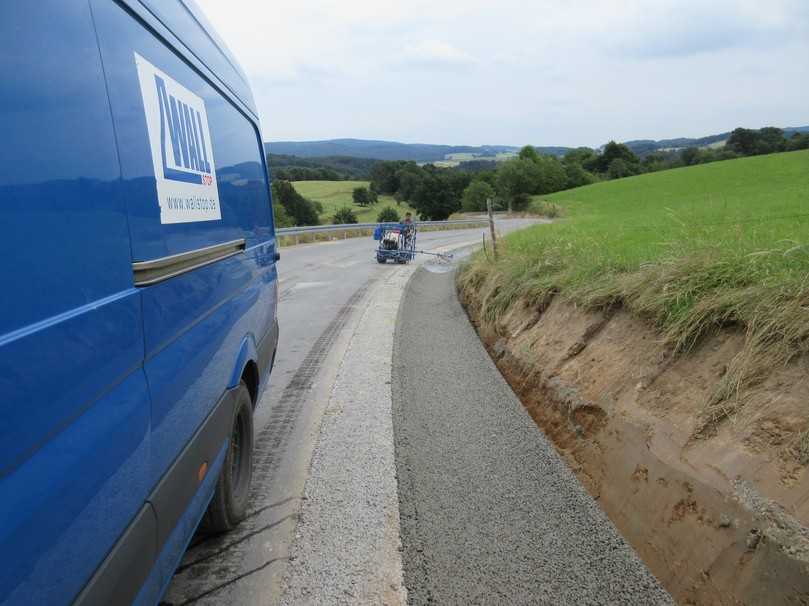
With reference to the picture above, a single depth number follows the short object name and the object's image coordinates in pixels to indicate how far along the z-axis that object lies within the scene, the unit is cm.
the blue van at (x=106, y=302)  129
